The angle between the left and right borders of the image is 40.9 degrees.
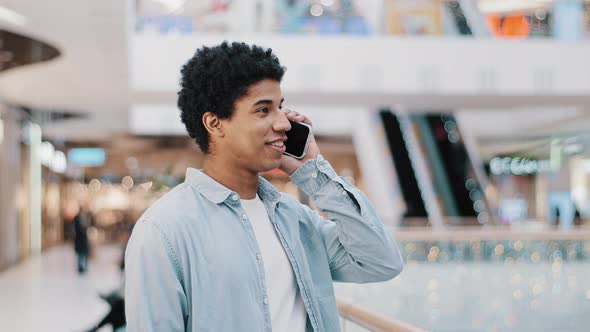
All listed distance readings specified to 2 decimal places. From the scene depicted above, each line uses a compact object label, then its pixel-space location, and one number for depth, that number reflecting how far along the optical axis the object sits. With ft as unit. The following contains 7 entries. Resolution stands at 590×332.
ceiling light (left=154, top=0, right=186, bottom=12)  51.08
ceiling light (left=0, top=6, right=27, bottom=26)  32.74
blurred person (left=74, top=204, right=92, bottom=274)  54.29
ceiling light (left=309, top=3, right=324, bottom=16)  54.19
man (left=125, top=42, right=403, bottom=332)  5.21
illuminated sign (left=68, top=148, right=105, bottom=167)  97.71
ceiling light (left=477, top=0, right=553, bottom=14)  56.75
